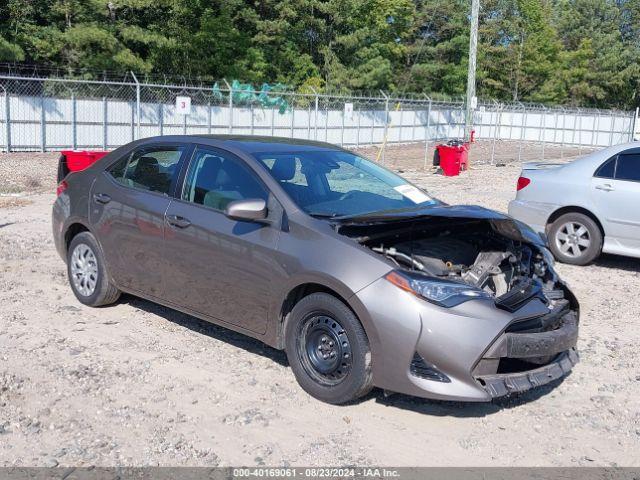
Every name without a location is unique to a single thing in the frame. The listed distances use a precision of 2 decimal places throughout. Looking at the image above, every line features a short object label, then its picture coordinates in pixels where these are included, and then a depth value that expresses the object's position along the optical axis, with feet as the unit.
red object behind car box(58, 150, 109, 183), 26.72
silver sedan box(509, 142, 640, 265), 28.60
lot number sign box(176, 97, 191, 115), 66.54
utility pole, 79.82
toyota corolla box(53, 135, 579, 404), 14.23
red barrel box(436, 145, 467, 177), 69.31
